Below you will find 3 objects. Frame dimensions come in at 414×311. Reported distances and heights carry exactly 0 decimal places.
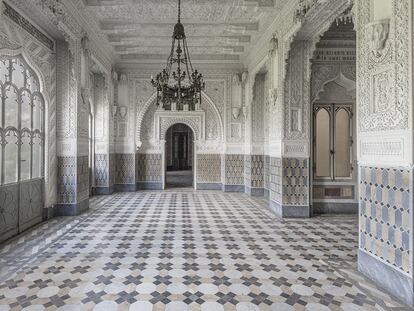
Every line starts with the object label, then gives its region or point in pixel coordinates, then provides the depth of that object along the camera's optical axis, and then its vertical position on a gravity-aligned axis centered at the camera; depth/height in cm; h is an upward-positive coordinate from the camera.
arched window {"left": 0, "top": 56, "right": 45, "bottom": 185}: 397 +52
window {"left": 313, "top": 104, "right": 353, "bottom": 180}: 577 +24
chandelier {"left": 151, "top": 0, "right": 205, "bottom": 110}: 435 +100
